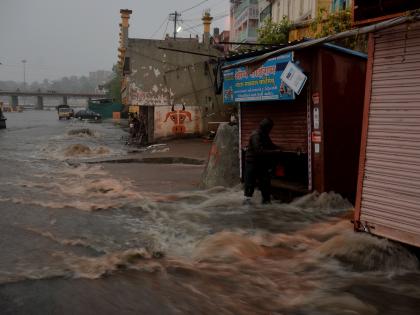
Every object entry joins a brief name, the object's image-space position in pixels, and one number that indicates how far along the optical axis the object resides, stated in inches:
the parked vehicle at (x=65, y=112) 2876.5
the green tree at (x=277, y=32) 690.2
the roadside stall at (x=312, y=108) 329.4
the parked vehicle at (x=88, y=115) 2566.4
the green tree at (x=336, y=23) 525.0
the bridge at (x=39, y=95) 5374.0
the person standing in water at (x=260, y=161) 342.3
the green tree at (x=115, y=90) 3232.3
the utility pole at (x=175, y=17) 2246.4
